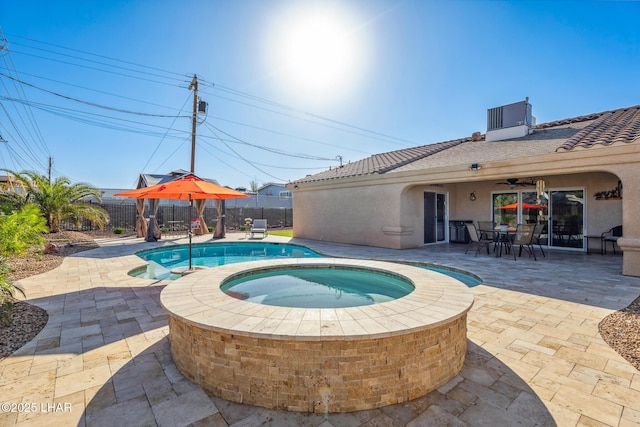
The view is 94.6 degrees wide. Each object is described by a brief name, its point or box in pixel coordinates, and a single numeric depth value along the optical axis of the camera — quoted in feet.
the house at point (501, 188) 24.94
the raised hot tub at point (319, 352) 8.27
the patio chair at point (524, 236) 31.37
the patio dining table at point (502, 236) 33.58
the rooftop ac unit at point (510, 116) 42.39
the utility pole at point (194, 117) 57.57
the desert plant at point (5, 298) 13.98
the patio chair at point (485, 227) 34.78
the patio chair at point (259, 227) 56.65
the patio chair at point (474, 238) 35.35
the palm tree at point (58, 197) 44.60
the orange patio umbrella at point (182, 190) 23.95
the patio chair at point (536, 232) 32.07
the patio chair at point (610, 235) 33.12
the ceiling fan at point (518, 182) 39.47
